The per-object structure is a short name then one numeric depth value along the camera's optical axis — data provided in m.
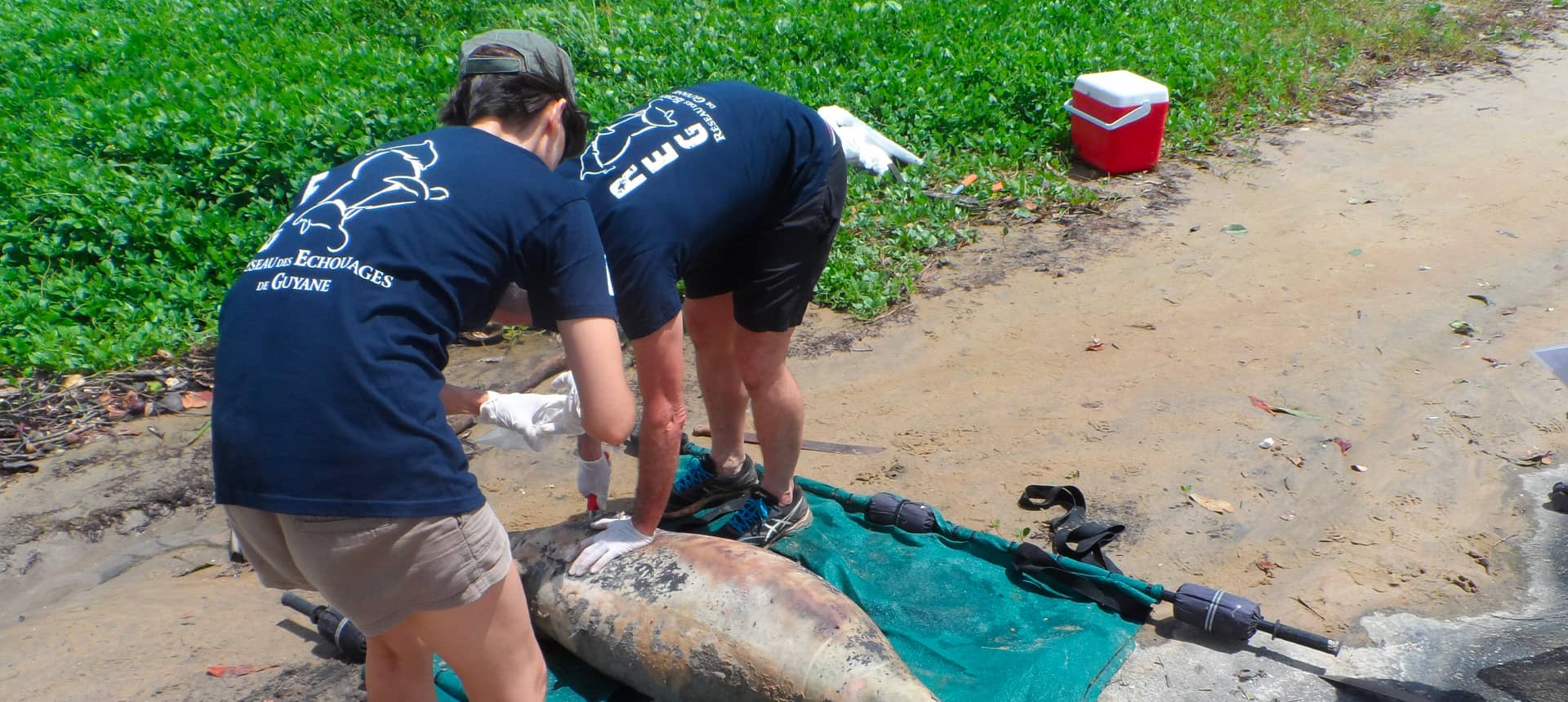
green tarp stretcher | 2.98
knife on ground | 4.24
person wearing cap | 1.80
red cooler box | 6.32
